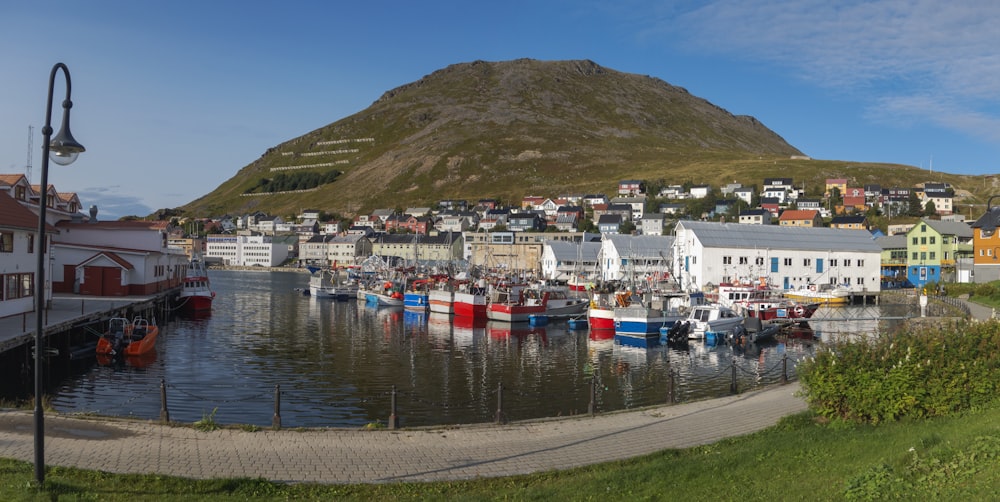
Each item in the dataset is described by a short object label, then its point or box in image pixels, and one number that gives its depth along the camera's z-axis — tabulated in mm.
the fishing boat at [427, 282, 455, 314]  70312
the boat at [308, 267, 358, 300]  93812
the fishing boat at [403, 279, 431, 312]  74125
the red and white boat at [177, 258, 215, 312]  68500
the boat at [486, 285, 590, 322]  63531
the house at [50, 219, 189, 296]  57250
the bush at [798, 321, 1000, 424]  14758
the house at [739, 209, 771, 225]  158212
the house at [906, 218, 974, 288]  101875
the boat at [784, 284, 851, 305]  81438
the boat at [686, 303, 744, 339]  50250
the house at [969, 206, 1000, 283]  83250
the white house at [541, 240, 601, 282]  117938
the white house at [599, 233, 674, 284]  101188
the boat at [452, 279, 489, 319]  65625
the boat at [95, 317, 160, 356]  38841
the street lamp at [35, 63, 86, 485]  11219
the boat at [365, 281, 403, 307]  82188
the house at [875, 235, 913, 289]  112500
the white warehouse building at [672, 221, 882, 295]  84938
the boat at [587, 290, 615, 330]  56094
